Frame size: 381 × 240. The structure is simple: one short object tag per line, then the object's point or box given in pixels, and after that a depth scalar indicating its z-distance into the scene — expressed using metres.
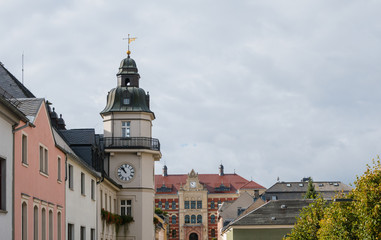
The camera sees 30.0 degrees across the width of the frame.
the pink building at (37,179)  24.77
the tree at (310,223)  40.19
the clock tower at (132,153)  54.78
